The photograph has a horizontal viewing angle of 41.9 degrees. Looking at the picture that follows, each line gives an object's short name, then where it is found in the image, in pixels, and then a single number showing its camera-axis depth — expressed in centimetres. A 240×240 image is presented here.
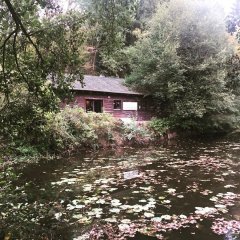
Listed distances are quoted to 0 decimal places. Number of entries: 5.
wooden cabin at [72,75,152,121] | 2600
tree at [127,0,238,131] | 2559
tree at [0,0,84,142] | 540
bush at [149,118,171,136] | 2408
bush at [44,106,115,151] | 1614
